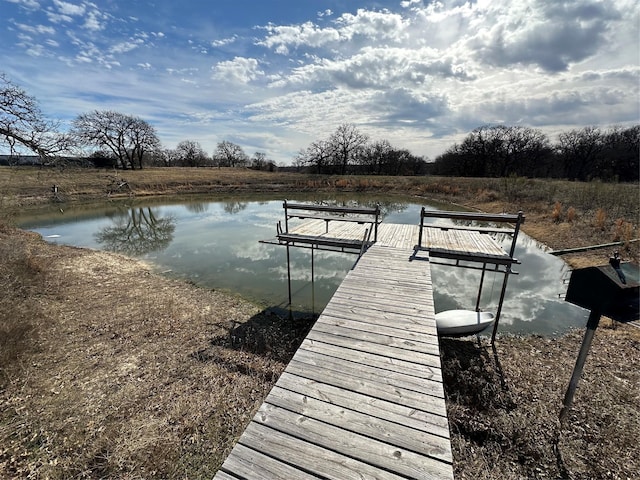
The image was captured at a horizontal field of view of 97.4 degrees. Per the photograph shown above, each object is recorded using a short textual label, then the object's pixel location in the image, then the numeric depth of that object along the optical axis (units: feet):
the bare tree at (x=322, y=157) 192.34
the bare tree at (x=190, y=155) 238.89
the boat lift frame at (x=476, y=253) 21.33
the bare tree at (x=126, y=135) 144.15
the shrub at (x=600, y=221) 45.93
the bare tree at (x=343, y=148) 190.29
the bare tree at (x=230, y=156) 247.50
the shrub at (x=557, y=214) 55.01
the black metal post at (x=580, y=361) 12.37
